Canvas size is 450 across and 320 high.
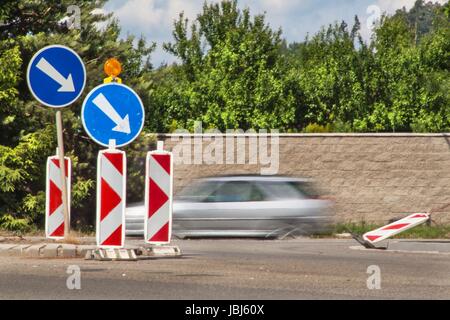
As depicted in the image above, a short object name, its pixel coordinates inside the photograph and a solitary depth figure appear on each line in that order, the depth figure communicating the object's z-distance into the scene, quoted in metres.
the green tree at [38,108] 24.77
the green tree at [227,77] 40.69
